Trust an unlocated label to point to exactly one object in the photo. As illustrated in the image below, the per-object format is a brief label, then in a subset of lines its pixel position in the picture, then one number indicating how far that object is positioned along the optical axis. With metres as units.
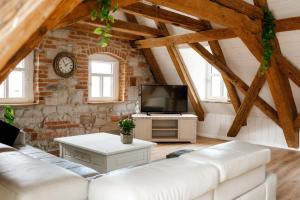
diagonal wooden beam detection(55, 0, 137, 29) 2.52
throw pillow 3.68
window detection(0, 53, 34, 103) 5.09
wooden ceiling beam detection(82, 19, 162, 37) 5.07
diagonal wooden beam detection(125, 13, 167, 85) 7.01
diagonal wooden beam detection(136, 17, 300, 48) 4.41
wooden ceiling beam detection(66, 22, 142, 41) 5.47
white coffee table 3.62
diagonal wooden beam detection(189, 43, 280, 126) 5.72
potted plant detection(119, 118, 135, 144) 4.01
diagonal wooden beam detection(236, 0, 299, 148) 4.47
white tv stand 6.34
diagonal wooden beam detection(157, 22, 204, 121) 6.28
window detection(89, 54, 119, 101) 6.27
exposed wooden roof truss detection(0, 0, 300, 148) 3.74
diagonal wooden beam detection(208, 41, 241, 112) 5.65
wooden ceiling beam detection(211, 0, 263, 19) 3.94
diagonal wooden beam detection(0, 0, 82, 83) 0.99
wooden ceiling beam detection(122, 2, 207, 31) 4.49
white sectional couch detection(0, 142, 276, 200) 1.45
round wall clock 5.42
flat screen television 6.56
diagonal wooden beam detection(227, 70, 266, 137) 5.48
